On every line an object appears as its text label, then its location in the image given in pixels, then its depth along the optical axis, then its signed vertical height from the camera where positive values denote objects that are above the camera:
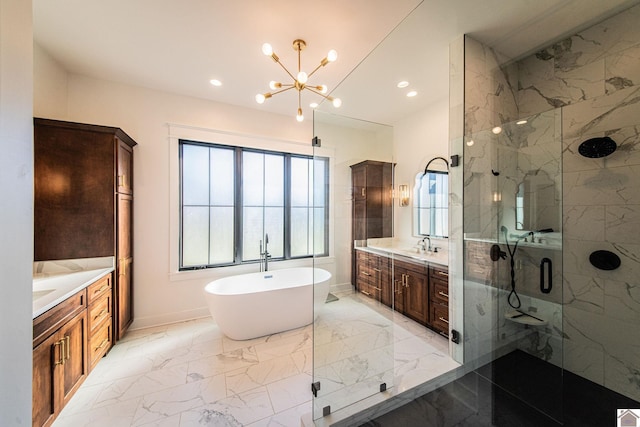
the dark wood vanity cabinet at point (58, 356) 1.33 -0.95
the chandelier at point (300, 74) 1.71 +1.19
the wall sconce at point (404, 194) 2.47 +0.20
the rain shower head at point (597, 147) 1.55 +0.45
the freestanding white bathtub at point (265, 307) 2.41 -1.05
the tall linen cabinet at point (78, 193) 2.03 +0.20
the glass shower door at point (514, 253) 1.83 -0.36
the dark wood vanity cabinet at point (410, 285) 2.32 -0.78
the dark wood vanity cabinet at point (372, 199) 2.35 +0.14
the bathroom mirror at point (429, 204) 2.54 +0.09
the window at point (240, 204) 3.16 +0.13
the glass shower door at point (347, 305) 1.81 -0.92
